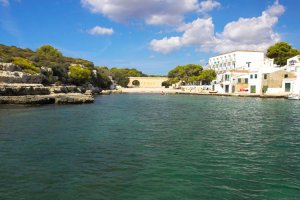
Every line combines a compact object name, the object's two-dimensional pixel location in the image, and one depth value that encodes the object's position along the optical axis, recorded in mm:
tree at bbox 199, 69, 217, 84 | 123244
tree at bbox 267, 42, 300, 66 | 104625
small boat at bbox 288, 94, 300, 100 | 66100
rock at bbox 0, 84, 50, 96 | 45672
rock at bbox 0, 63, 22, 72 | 54619
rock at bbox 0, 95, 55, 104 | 43719
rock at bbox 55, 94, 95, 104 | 48281
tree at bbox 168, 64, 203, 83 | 133000
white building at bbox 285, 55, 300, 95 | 74250
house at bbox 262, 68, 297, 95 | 77750
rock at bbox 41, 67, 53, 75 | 73000
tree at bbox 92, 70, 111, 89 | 116562
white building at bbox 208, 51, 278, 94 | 85750
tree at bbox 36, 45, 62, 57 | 126762
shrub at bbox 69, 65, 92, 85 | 89831
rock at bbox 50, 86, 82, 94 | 60569
